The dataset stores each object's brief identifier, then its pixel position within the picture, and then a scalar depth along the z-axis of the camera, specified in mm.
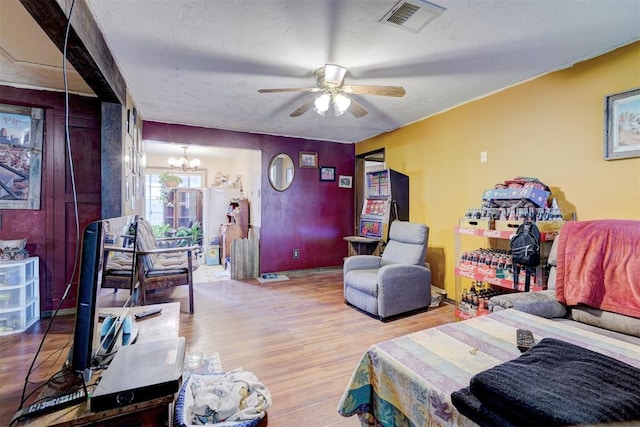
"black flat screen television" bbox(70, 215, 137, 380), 983
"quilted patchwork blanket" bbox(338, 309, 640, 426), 872
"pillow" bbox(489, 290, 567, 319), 1777
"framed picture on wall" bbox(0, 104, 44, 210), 2800
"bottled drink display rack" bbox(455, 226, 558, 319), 2284
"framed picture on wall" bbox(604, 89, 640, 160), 2072
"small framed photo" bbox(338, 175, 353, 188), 5500
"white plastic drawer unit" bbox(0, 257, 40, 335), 2584
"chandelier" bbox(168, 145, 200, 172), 6170
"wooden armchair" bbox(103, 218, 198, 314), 2963
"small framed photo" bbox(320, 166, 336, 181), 5328
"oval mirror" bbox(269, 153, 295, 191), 4933
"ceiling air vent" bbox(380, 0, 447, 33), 1706
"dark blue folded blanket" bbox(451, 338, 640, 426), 666
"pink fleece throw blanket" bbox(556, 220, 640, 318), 1660
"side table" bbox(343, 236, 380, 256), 4094
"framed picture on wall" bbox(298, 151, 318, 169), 5137
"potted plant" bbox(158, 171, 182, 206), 6704
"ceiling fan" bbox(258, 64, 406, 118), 2373
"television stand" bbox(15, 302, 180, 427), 893
